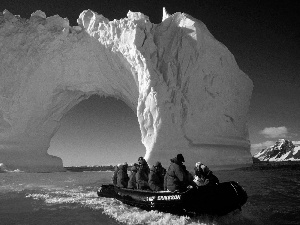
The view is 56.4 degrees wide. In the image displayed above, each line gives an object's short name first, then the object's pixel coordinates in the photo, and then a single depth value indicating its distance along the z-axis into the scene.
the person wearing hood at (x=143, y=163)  8.39
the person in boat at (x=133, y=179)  8.89
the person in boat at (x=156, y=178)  7.58
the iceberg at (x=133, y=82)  19.08
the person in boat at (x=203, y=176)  6.38
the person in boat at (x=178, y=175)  6.40
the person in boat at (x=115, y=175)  10.52
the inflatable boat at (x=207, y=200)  6.04
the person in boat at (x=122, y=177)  9.68
